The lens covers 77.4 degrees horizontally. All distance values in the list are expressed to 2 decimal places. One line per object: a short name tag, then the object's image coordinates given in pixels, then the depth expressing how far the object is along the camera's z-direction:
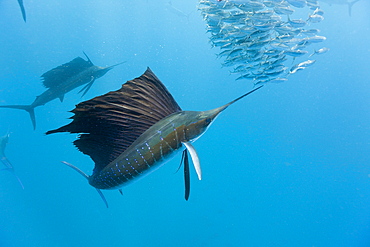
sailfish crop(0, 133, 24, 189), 5.59
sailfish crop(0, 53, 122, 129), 4.16
